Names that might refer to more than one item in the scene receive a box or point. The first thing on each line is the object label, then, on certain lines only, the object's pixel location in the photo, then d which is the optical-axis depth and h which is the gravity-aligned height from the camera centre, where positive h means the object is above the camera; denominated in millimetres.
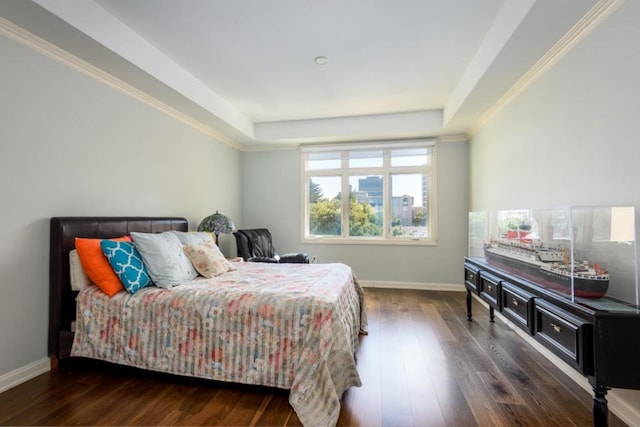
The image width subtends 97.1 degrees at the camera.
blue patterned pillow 2078 -364
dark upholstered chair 3566 -437
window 4727 +442
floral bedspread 1682 -777
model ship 1564 -320
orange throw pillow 2076 -373
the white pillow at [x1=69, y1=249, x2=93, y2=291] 2123 -418
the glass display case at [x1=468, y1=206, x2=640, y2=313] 1558 -229
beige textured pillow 2563 -402
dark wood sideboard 1321 -598
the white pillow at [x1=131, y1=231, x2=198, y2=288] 2201 -347
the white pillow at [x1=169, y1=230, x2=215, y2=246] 2807 -214
